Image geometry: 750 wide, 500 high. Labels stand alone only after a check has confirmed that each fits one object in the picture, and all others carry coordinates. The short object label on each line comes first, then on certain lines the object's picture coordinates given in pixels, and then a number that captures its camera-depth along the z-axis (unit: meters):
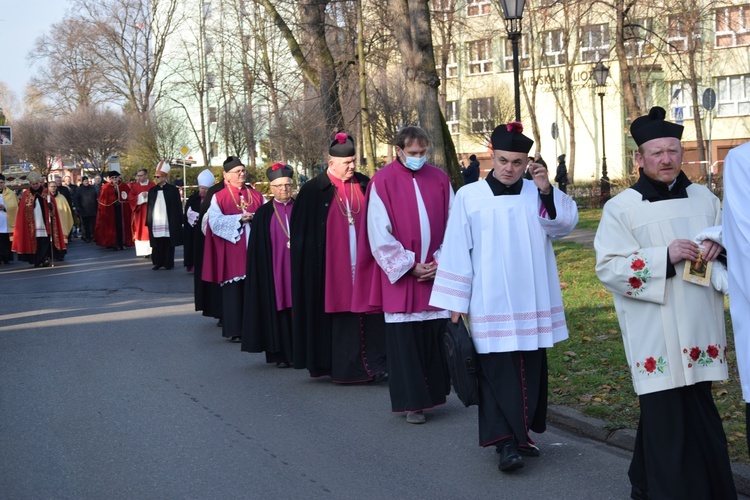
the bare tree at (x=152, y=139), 58.81
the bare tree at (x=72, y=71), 63.97
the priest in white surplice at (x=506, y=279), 6.43
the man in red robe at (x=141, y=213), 25.45
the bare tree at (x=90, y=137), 59.72
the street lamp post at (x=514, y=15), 15.79
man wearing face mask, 7.89
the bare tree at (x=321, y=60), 22.83
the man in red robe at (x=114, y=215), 29.72
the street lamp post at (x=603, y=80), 31.09
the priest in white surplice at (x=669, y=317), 5.27
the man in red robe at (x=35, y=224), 24.75
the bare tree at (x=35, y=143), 67.56
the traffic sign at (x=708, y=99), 23.92
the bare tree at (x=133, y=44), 63.12
